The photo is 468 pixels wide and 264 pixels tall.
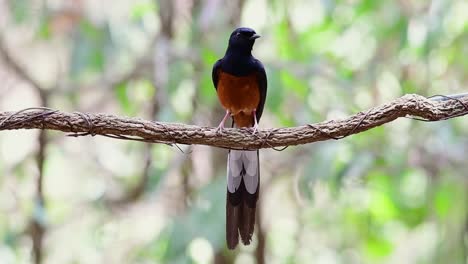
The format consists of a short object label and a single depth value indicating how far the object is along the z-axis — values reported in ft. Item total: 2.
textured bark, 16.24
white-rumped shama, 23.29
